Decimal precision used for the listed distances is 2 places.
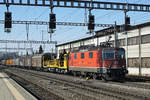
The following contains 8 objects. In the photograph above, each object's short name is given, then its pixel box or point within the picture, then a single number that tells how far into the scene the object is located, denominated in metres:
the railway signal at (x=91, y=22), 20.98
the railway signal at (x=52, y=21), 20.34
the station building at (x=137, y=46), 32.37
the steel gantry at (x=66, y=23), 31.57
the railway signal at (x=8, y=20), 19.67
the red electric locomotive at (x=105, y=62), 21.17
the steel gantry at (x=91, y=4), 21.59
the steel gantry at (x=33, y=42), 63.91
